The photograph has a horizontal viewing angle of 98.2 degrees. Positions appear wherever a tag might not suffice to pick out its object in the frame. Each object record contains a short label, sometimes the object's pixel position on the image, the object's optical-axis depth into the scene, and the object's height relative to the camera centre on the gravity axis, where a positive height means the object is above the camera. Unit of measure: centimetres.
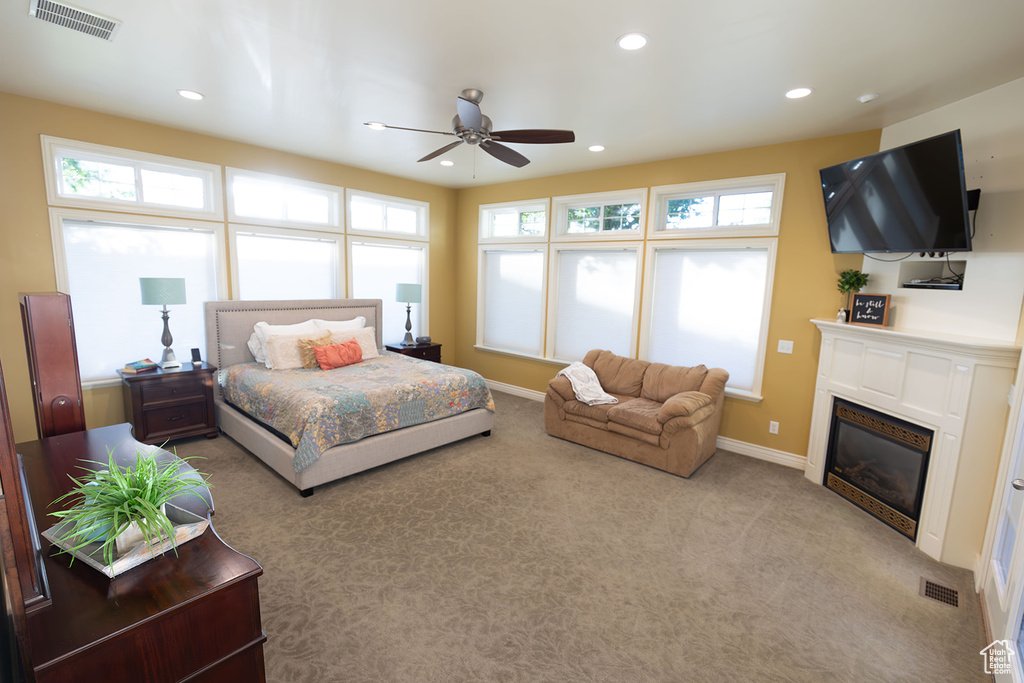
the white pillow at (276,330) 458 -55
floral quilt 329 -99
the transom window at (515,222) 579 +86
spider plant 129 -69
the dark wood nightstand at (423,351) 583 -93
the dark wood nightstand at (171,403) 384 -115
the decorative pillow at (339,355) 448 -78
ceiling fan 287 +101
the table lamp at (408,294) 579 -16
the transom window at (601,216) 497 +84
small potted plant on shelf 359 +9
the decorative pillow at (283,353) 440 -75
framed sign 342 -12
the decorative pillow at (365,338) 497 -66
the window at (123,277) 380 -3
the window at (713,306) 424 -16
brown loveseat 377 -115
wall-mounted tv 270 +65
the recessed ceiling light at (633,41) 236 +133
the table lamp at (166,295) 382 -18
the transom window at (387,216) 560 +86
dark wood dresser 108 -88
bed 337 -131
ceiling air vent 223 +133
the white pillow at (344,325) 508 -53
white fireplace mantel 261 -73
